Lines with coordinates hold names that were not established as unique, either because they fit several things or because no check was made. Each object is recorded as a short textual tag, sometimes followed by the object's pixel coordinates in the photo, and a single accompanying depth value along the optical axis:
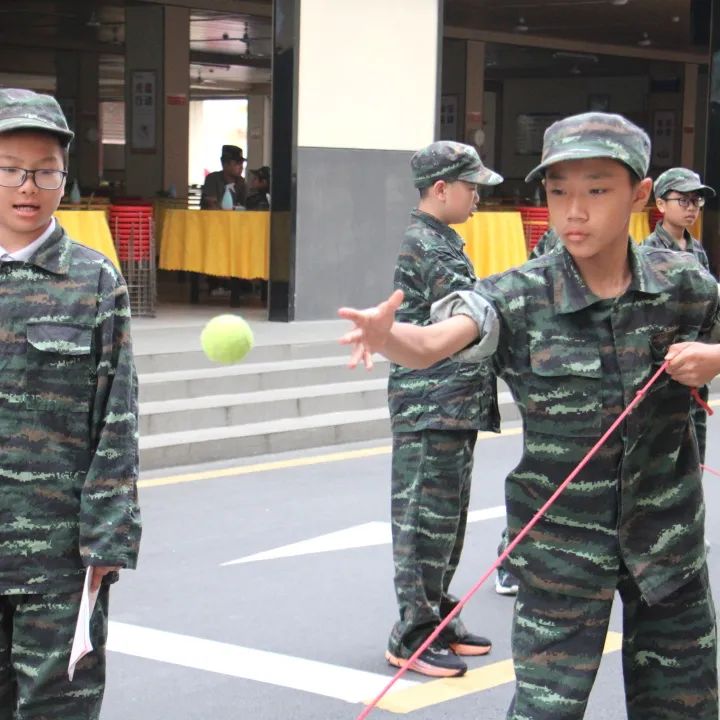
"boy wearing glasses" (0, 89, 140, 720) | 3.83
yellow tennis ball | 4.14
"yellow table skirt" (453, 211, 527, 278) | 16.12
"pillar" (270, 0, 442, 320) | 14.85
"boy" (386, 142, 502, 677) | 5.83
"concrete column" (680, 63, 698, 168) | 33.25
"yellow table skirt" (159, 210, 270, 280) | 16.23
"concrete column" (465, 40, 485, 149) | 29.28
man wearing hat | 18.62
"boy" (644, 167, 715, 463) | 7.96
